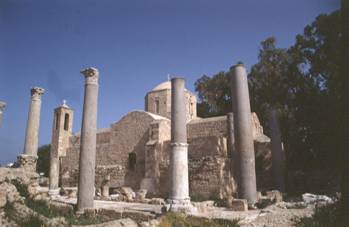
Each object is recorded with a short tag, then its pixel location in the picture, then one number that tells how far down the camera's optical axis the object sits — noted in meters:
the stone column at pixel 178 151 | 8.72
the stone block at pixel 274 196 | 9.90
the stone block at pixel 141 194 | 14.11
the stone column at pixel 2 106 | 8.79
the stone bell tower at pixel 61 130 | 25.03
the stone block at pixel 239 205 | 8.70
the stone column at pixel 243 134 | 9.37
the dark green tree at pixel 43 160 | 36.68
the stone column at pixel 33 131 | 11.33
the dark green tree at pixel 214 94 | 25.59
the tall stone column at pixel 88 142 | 8.58
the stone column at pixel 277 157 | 13.62
